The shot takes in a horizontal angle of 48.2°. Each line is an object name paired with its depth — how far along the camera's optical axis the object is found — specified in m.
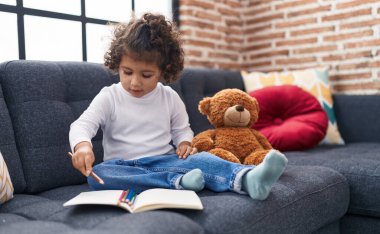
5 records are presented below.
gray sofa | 1.03
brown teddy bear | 1.57
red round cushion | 2.16
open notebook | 1.05
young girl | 1.27
